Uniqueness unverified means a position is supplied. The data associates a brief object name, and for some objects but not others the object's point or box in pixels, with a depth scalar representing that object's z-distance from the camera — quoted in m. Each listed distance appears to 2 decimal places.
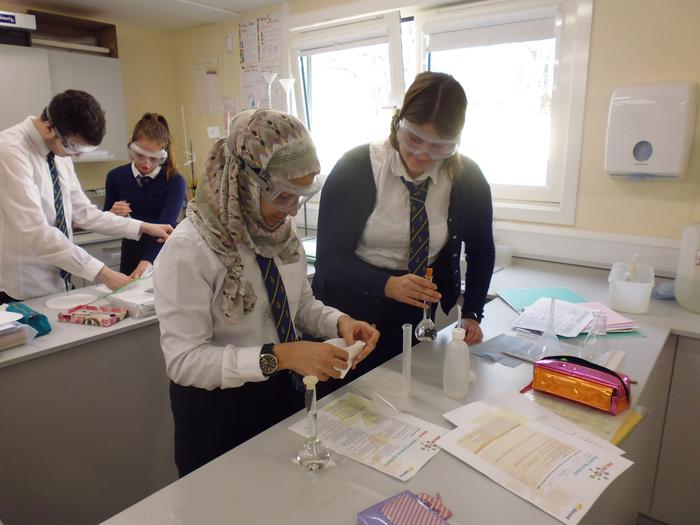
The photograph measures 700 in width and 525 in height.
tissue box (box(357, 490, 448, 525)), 0.83
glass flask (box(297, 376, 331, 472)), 0.98
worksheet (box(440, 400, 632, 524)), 0.91
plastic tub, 1.82
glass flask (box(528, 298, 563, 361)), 1.51
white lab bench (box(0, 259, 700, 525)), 0.90
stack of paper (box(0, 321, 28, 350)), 1.59
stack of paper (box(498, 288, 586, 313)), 1.96
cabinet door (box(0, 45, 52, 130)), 3.14
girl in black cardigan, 1.53
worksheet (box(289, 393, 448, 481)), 1.00
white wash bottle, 1.25
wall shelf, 3.36
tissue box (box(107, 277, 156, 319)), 1.93
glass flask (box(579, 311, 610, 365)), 1.47
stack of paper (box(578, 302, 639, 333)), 1.68
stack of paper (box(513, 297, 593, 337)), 1.69
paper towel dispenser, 1.97
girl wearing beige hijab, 1.06
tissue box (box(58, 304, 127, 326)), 1.85
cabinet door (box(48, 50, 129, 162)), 3.37
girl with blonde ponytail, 2.66
